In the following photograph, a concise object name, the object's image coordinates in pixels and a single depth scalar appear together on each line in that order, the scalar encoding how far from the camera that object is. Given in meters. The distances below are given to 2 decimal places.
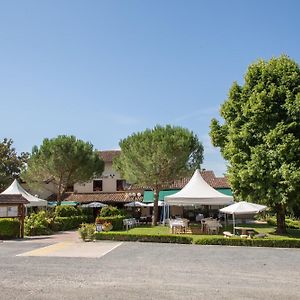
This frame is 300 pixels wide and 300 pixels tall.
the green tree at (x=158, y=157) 34.47
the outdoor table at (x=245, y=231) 23.22
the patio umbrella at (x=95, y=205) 41.09
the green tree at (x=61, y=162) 41.47
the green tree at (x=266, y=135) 23.16
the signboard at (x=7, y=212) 24.58
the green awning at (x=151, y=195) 41.84
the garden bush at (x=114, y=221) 27.89
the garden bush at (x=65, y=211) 32.56
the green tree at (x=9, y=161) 52.14
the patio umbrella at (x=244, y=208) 23.14
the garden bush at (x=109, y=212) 33.25
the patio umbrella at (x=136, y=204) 40.05
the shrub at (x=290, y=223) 33.81
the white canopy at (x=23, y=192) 34.12
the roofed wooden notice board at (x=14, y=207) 24.44
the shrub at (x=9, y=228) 23.83
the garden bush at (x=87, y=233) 22.28
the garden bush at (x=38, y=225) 26.58
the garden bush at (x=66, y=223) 30.81
